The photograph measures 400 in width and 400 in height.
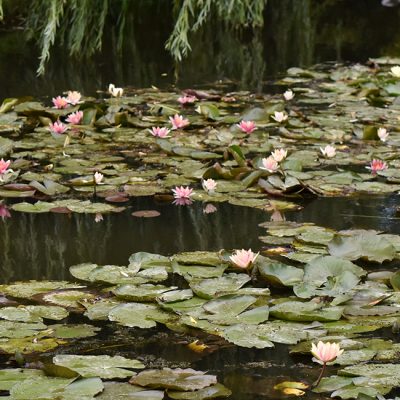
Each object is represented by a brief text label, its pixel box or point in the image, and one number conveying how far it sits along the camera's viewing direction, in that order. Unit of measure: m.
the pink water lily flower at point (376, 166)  6.51
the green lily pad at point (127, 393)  3.35
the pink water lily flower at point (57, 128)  7.61
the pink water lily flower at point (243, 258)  4.59
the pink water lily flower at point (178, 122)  7.91
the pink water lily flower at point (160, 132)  7.54
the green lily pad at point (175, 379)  3.42
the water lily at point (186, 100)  8.93
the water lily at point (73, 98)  8.56
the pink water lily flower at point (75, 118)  8.03
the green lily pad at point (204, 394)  3.37
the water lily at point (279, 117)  8.13
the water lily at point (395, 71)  10.24
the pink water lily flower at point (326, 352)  3.36
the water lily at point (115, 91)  9.23
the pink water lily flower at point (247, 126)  7.69
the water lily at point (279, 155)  6.43
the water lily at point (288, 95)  9.30
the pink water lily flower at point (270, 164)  6.27
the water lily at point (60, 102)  8.45
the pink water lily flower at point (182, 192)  5.88
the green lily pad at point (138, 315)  4.06
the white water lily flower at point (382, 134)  7.48
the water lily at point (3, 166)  6.28
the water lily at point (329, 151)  6.97
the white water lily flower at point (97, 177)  6.18
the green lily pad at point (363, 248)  4.80
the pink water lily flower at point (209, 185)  6.08
